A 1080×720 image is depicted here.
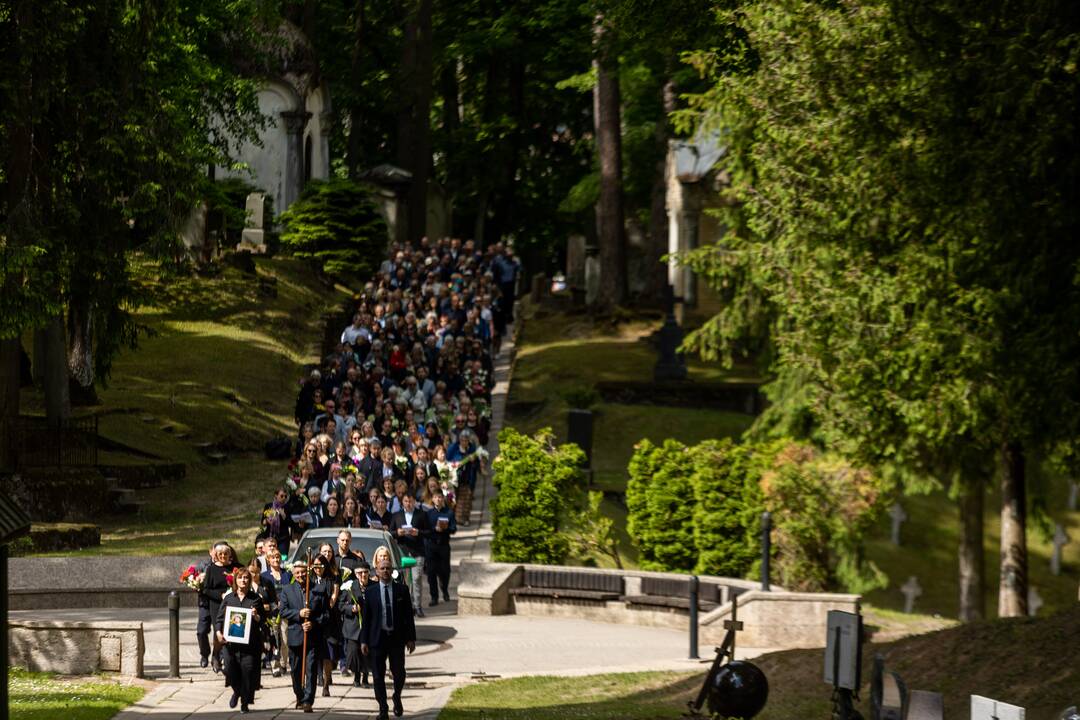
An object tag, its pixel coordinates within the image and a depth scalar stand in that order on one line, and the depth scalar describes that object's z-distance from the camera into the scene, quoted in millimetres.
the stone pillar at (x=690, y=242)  56344
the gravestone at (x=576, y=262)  58375
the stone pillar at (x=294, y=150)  55719
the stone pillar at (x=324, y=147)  59316
